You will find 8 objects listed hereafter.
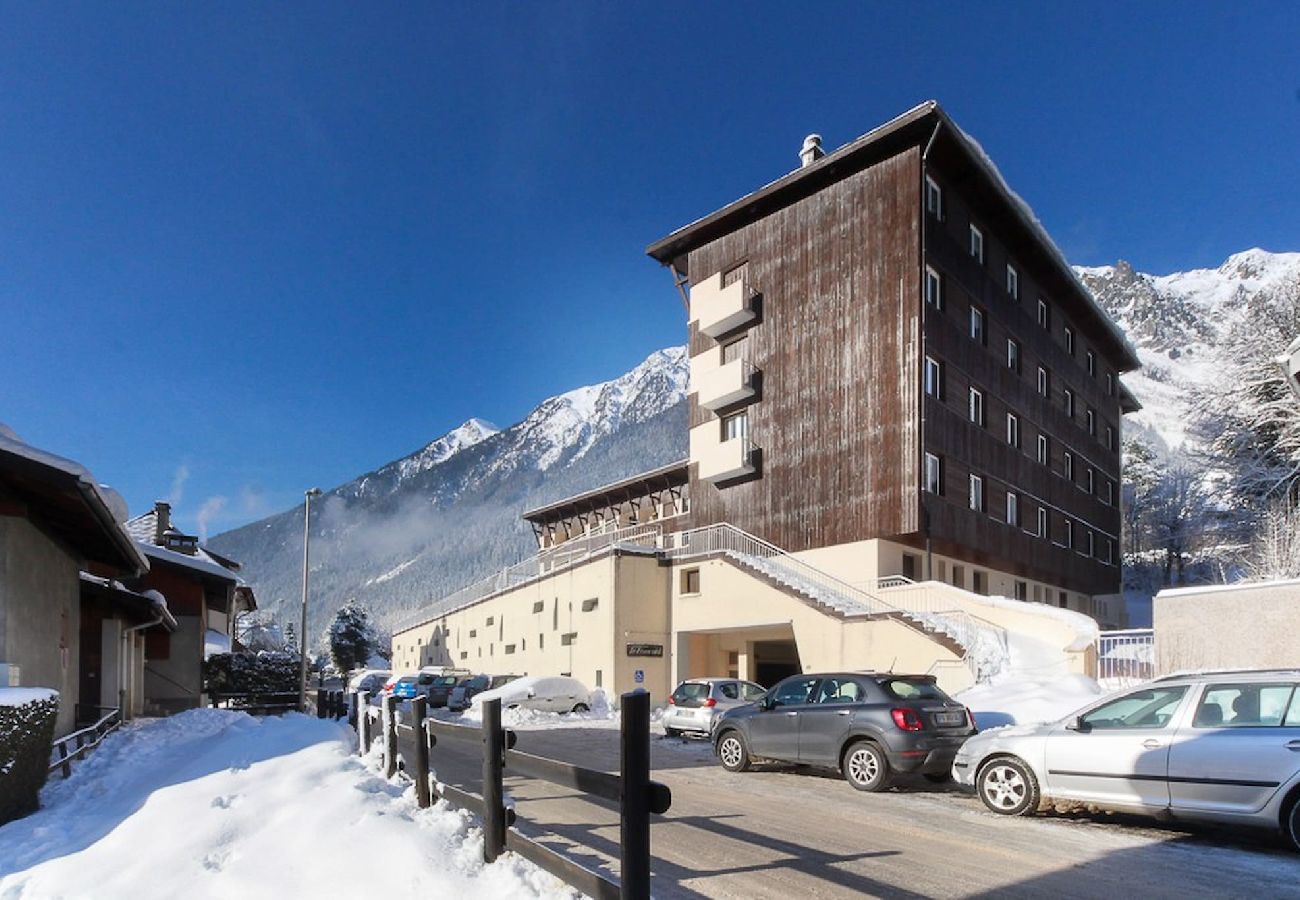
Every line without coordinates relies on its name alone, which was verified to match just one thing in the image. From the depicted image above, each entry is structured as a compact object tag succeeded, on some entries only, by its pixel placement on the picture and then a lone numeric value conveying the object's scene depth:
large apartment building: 29.59
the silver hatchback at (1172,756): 8.05
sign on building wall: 32.41
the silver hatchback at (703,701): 19.91
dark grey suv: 11.96
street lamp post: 32.92
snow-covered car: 29.30
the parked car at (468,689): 35.16
